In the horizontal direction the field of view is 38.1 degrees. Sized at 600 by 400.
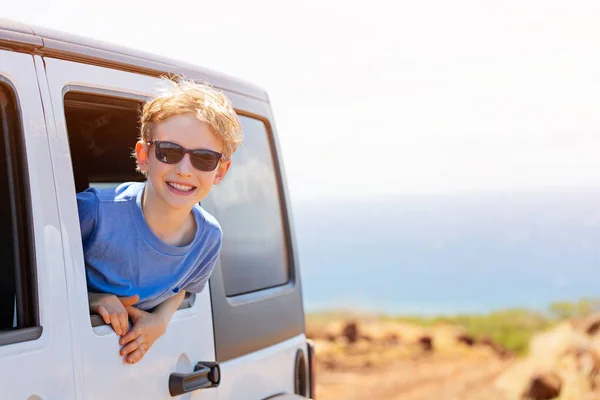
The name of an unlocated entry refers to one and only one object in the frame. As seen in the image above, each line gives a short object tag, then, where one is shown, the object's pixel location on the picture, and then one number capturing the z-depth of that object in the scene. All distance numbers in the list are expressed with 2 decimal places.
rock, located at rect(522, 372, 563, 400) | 10.70
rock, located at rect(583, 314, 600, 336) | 14.18
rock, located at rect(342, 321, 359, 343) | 19.27
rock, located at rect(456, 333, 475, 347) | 19.69
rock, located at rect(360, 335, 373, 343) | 19.55
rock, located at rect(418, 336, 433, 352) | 18.98
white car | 2.20
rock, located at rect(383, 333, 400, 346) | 19.47
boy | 2.44
